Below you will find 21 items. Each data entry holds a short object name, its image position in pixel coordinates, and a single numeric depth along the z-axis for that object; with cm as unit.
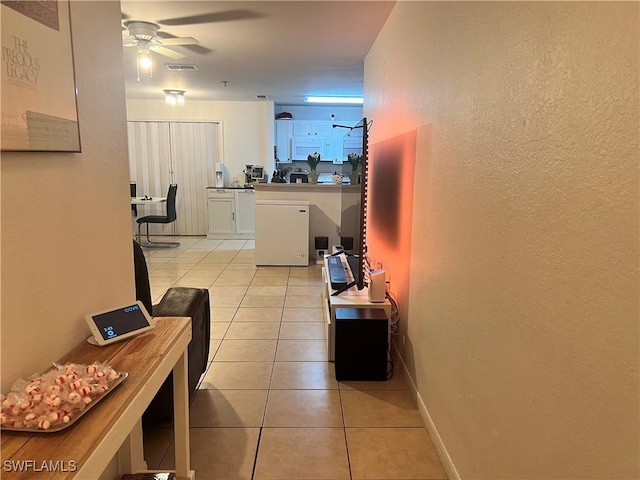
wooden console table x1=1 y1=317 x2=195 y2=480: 83
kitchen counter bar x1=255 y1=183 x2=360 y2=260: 572
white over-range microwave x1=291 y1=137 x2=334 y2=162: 790
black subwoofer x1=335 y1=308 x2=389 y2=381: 258
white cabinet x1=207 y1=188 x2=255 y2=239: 735
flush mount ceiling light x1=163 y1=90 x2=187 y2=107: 609
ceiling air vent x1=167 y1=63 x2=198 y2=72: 472
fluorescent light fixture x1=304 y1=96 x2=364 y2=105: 697
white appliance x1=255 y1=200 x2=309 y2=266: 545
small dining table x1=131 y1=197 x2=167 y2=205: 637
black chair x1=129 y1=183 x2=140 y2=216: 727
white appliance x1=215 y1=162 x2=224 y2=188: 748
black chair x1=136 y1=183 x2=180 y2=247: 662
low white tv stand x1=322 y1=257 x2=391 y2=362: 278
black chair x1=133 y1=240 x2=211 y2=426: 194
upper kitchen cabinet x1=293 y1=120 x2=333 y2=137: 786
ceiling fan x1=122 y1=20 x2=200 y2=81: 333
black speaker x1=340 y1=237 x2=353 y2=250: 371
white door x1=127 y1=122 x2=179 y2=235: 746
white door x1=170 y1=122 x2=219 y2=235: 754
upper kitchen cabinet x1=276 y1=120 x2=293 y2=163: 783
